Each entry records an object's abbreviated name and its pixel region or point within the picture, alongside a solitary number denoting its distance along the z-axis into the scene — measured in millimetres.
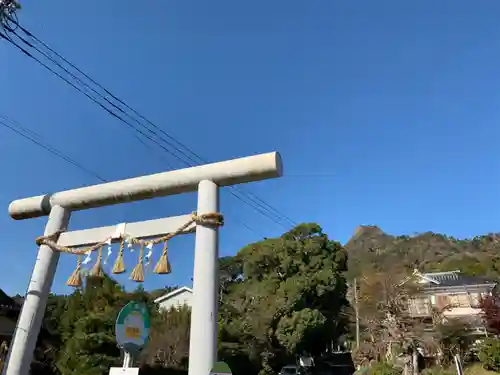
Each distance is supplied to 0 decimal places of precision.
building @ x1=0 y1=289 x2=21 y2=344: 13266
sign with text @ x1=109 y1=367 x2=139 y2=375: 3856
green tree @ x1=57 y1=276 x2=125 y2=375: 13336
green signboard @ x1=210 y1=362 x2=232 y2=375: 3518
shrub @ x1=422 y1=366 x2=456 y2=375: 17850
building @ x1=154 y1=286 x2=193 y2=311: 27938
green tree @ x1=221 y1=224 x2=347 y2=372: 21938
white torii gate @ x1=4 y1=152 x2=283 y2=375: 4113
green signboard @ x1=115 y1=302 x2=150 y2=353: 4254
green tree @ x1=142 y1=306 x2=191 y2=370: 16125
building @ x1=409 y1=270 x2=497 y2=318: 26969
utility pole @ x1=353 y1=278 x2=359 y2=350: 23453
